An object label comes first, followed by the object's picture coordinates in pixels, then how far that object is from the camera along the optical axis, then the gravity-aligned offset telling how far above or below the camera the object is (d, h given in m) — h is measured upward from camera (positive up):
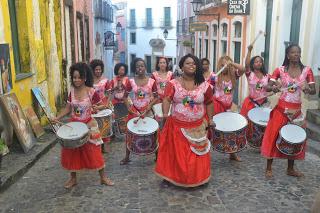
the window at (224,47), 17.48 -0.70
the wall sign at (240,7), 12.83 +0.77
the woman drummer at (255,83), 7.22 -0.93
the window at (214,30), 19.12 +0.06
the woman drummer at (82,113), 5.23 -1.08
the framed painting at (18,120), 6.69 -1.55
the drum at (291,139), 5.30 -1.43
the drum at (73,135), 4.82 -1.26
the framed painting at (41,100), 8.53 -1.48
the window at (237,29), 15.30 +0.09
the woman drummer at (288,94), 5.53 -0.87
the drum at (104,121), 6.75 -1.53
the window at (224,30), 17.32 +0.05
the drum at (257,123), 6.45 -1.48
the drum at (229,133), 5.72 -1.44
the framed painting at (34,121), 7.96 -1.81
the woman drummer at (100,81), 7.49 -0.95
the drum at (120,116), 7.87 -1.67
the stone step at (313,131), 7.47 -1.89
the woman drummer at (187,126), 5.09 -1.22
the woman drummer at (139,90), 6.72 -0.99
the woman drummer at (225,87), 6.90 -0.96
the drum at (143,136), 5.82 -1.52
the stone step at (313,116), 7.94 -1.71
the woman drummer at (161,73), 8.02 -0.85
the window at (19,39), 8.34 -0.15
